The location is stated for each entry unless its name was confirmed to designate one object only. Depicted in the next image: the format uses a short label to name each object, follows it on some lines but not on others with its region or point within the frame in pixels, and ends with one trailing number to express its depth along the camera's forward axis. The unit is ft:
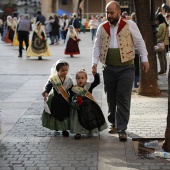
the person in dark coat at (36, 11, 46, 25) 103.57
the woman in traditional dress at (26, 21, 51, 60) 66.23
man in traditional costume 23.21
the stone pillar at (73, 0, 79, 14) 211.20
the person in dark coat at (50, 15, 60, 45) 97.77
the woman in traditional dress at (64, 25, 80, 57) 69.26
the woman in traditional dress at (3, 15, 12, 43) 99.61
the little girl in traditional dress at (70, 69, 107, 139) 23.63
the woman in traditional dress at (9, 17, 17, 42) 98.89
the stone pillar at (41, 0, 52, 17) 217.77
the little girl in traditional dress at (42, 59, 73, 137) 24.03
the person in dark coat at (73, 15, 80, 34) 108.47
